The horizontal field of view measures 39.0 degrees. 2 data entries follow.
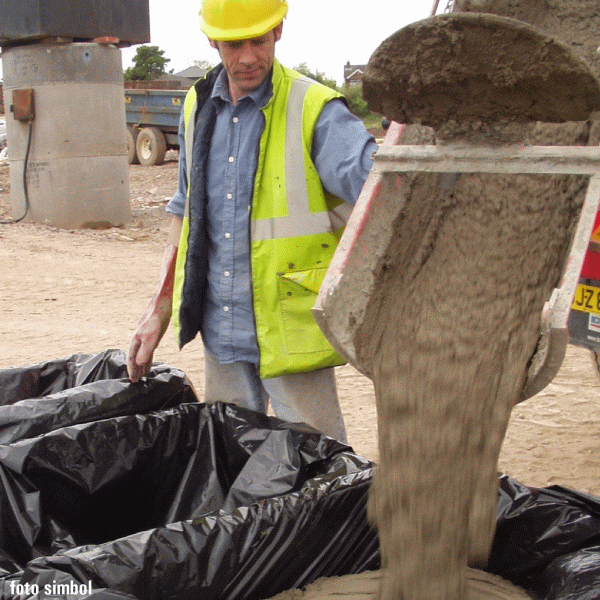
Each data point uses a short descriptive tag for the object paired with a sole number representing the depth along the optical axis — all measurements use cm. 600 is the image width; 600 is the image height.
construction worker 234
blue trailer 1414
